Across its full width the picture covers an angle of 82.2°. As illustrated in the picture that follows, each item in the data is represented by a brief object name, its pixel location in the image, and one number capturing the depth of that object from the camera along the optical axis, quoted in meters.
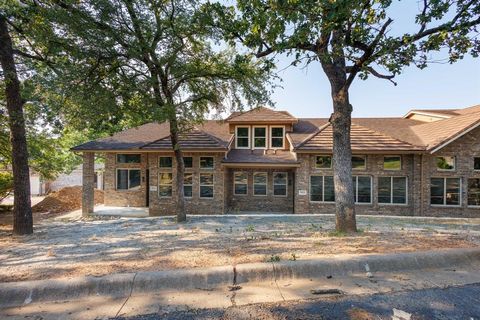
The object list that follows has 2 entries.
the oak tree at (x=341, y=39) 6.54
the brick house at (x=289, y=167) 14.61
